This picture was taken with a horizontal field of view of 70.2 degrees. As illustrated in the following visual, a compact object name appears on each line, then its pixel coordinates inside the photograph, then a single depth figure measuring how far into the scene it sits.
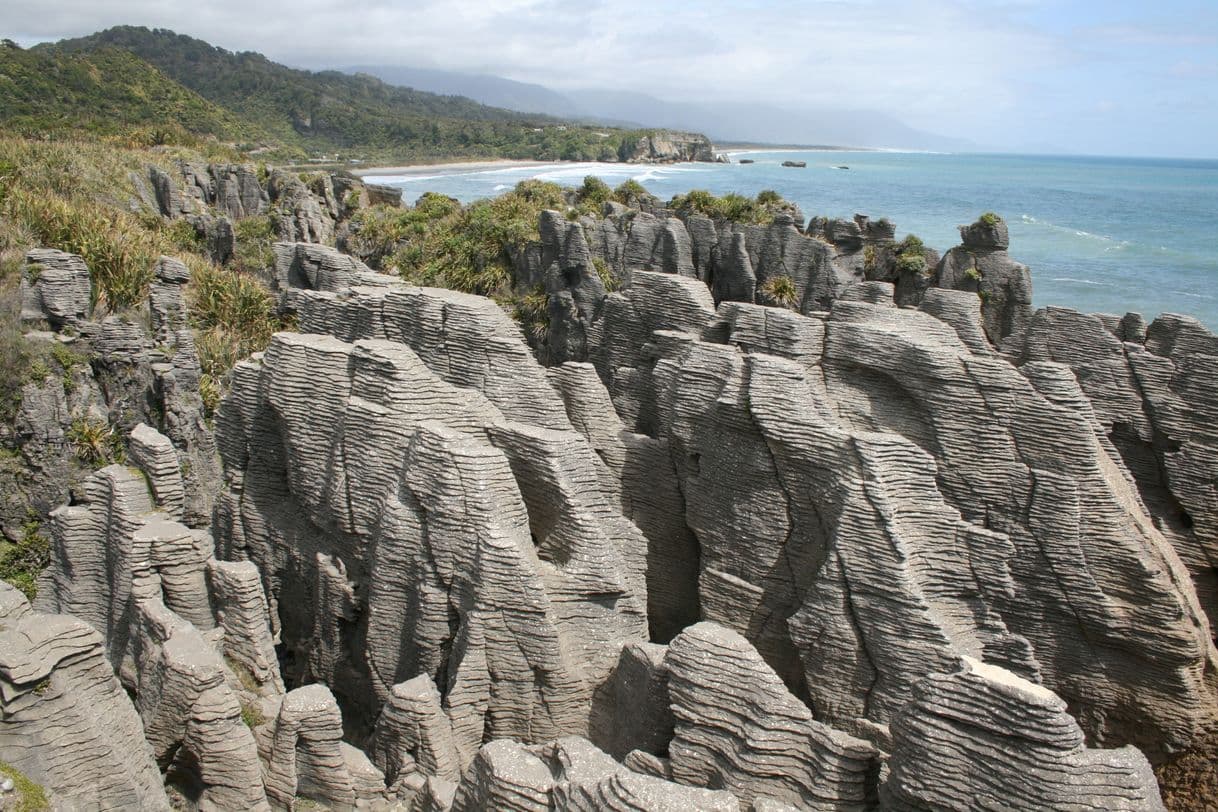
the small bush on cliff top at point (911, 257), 32.88
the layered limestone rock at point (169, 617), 9.51
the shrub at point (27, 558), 13.73
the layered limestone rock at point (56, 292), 15.92
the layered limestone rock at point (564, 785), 7.66
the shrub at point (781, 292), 29.39
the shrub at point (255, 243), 35.16
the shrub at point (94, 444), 14.77
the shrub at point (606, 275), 30.59
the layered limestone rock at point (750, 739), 8.19
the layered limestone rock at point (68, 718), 8.03
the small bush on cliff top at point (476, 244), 33.44
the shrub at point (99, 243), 20.28
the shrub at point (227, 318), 21.38
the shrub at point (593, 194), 42.84
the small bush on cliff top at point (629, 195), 44.00
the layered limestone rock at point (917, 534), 10.34
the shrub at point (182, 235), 31.92
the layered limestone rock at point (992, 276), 26.39
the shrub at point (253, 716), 10.59
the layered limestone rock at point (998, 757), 6.85
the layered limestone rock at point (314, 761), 9.97
